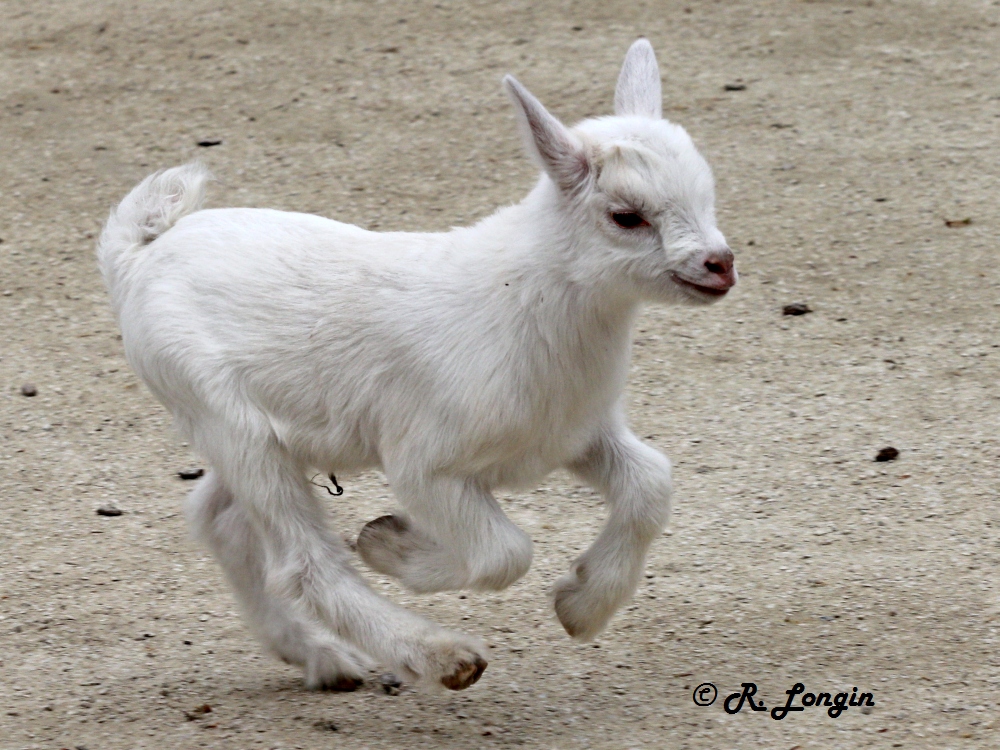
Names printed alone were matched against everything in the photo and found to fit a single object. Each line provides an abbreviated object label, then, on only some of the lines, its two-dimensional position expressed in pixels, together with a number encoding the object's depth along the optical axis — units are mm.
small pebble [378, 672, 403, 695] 9333
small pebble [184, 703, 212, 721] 8750
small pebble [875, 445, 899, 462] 11648
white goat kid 8000
